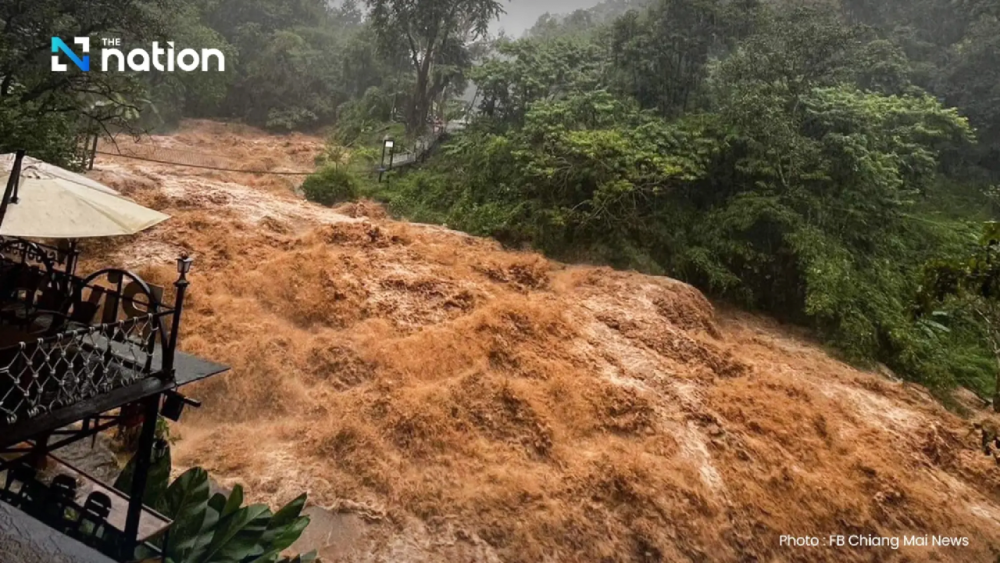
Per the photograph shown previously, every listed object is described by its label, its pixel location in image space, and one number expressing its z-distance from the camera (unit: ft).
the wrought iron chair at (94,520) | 12.34
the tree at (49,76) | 28.66
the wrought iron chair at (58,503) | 12.41
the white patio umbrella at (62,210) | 11.85
